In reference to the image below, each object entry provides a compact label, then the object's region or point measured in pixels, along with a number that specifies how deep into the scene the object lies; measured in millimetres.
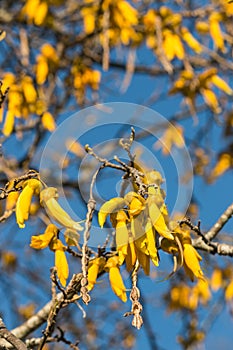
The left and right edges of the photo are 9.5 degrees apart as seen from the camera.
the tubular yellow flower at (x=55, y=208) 1122
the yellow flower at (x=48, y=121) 1647
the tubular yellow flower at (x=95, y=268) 1151
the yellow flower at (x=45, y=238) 1153
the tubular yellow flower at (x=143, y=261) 1097
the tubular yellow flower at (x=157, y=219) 1098
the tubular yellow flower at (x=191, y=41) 1918
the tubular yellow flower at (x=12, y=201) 1397
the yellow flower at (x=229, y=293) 1754
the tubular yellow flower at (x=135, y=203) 1098
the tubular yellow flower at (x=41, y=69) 1900
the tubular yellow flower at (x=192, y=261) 1135
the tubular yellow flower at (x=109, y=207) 1109
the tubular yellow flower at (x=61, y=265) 1144
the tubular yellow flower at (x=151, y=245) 1088
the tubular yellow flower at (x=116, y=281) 1133
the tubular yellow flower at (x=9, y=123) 1556
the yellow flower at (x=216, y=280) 2221
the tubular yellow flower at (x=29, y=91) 1649
